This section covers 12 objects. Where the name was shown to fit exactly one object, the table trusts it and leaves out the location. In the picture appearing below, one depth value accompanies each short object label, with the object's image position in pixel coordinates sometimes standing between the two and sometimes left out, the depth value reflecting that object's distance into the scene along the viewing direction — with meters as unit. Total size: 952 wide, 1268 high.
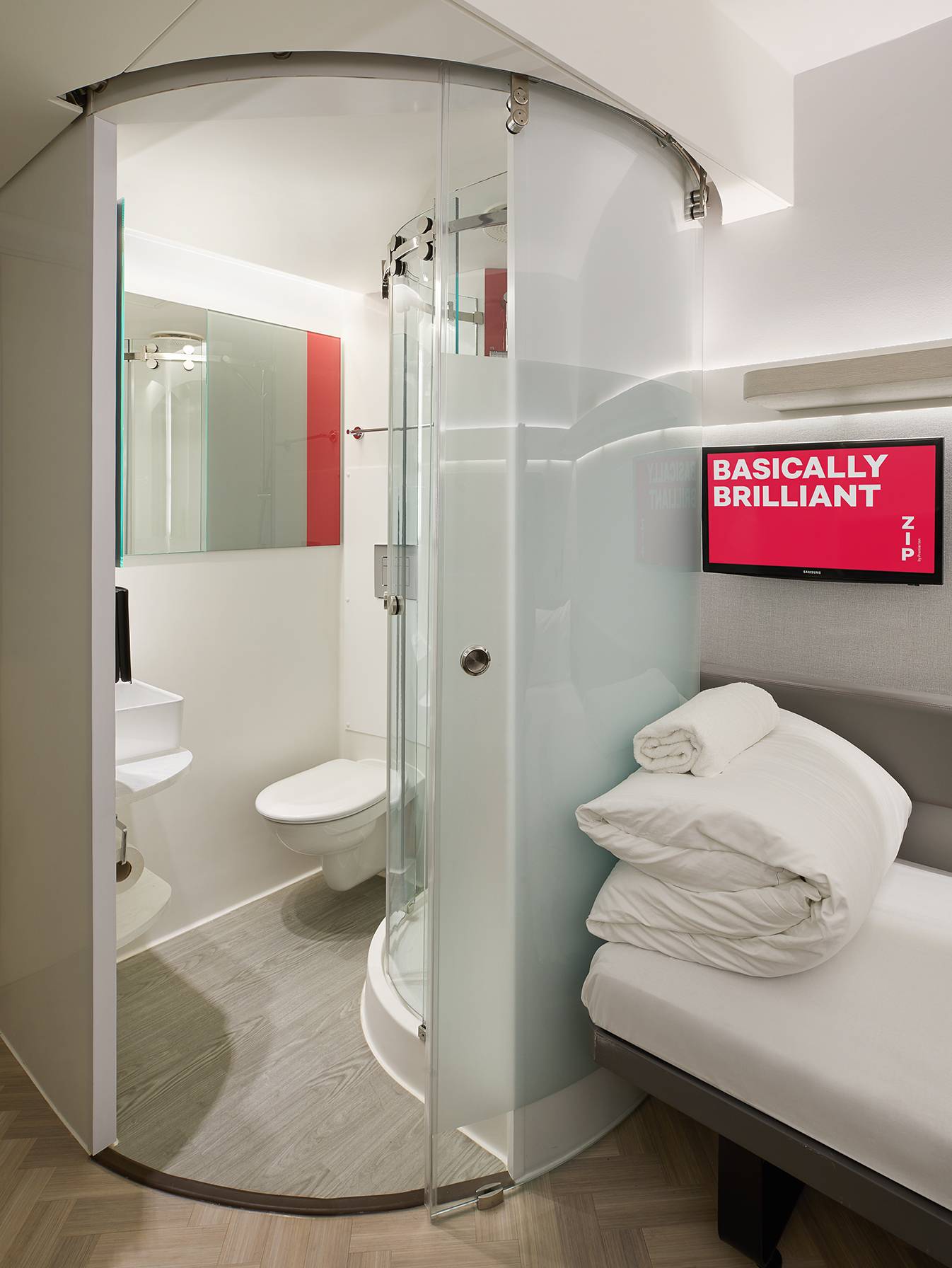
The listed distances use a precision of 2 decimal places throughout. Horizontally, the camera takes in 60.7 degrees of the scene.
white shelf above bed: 1.76
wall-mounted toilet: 2.73
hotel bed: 1.27
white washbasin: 2.32
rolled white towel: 1.79
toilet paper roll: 2.36
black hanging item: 2.22
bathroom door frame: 1.76
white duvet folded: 1.47
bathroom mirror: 2.66
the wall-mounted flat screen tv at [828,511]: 1.97
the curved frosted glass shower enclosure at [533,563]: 1.67
